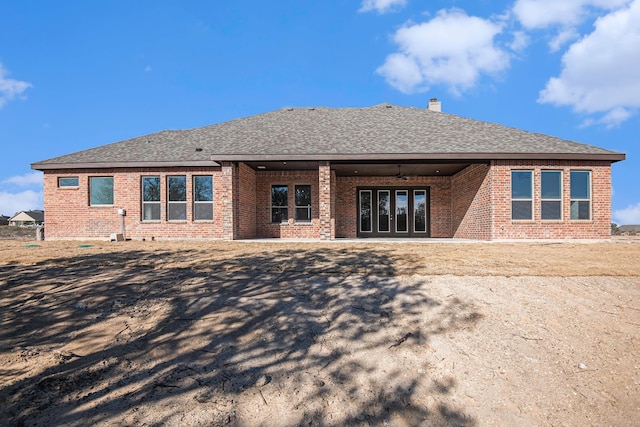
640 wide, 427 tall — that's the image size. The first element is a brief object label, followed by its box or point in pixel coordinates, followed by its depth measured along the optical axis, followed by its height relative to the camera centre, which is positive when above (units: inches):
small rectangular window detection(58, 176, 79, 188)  559.2 +48.9
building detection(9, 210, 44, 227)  2011.6 -30.7
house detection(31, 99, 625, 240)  490.6 +47.3
